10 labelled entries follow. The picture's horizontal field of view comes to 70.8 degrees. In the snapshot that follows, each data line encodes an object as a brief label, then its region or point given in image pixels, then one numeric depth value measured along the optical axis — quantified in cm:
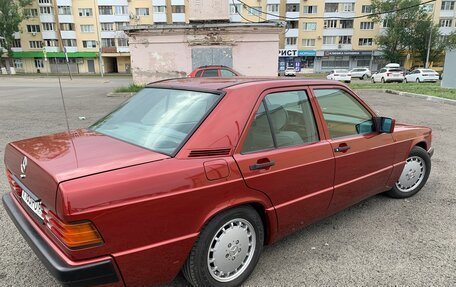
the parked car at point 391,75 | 3106
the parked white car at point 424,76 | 3031
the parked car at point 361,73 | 4012
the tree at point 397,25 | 4862
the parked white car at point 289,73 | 4181
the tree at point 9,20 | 5262
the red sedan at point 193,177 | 184
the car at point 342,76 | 3075
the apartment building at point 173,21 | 5388
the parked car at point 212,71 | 1377
